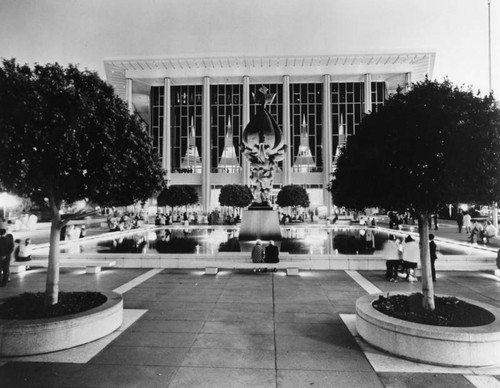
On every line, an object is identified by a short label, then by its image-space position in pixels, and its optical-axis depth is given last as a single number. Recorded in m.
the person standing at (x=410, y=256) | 10.42
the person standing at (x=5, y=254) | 9.66
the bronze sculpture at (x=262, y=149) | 20.69
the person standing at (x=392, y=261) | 10.69
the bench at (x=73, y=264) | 11.84
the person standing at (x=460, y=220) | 26.33
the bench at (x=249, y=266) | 11.40
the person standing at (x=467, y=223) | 24.31
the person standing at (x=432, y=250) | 10.20
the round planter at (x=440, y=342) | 4.76
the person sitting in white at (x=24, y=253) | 12.64
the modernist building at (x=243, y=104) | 55.94
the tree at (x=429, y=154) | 5.38
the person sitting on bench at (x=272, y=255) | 12.03
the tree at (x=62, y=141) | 5.48
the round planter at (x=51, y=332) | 5.09
